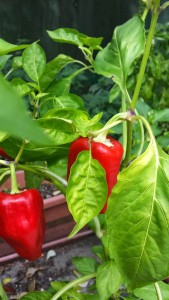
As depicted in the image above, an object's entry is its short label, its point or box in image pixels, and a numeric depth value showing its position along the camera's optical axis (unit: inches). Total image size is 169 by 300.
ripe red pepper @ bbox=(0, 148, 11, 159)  23.8
